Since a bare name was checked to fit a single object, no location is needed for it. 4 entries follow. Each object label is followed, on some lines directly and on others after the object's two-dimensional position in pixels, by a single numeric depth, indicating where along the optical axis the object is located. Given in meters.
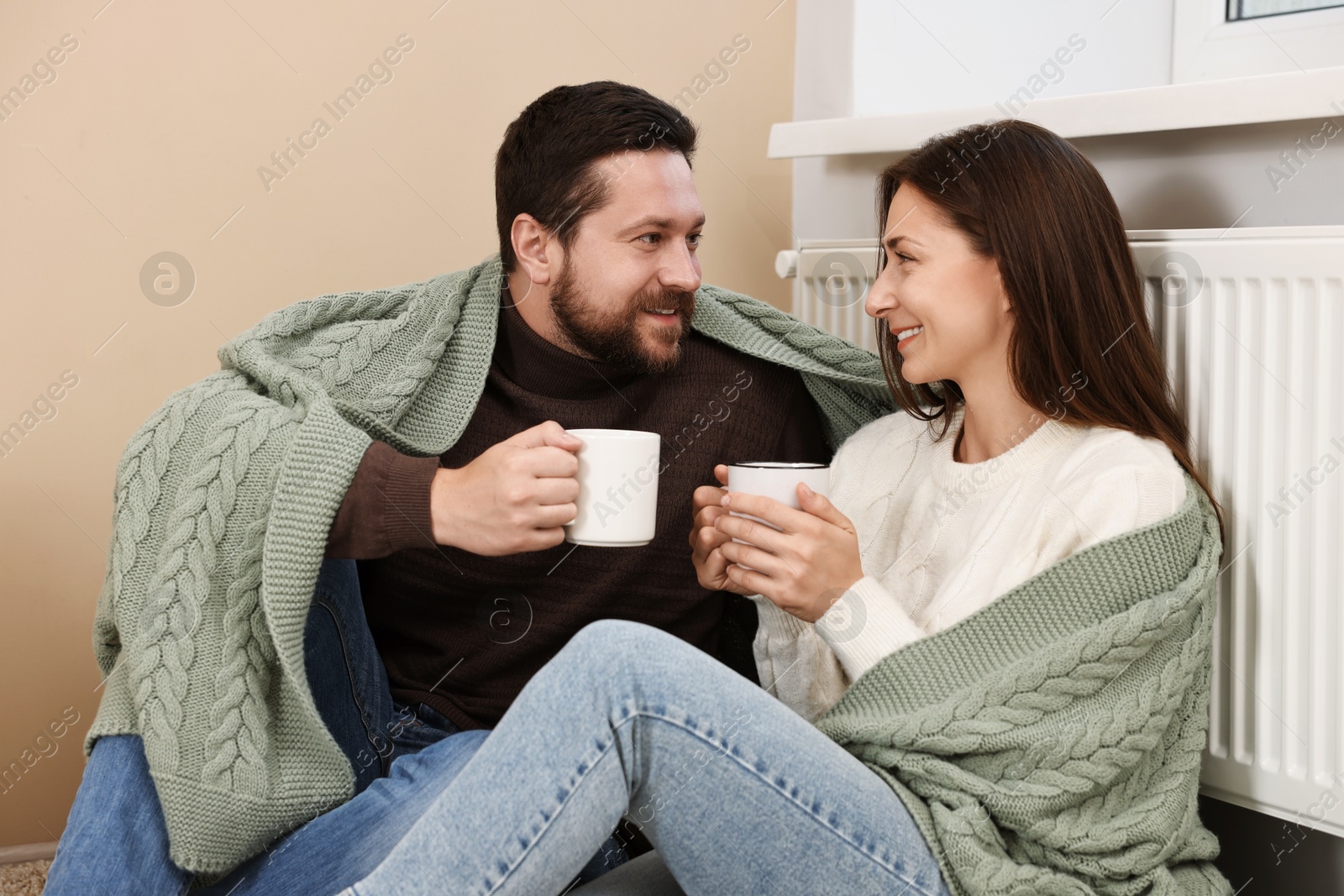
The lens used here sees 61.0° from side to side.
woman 0.93
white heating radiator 1.11
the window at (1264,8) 1.50
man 1.09
